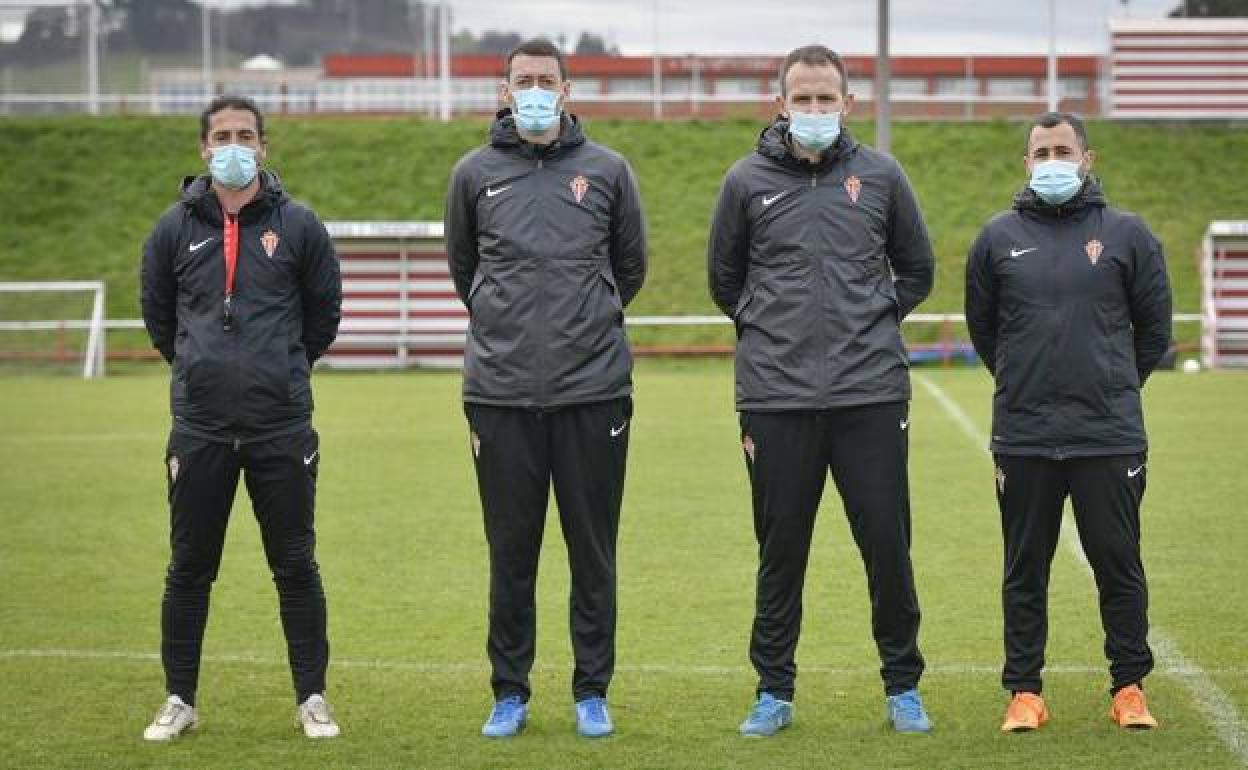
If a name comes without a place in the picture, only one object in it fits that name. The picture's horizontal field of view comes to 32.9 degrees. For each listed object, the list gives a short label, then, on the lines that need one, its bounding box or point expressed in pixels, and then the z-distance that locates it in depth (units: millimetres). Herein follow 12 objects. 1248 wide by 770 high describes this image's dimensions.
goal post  25172
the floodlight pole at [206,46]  45125
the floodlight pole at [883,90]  23922
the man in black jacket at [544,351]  6785
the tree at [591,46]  46656
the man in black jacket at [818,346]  6750
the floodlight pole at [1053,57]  34969
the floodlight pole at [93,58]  39903
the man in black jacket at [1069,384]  6863
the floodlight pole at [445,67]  37156
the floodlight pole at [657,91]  38781
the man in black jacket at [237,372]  6805
